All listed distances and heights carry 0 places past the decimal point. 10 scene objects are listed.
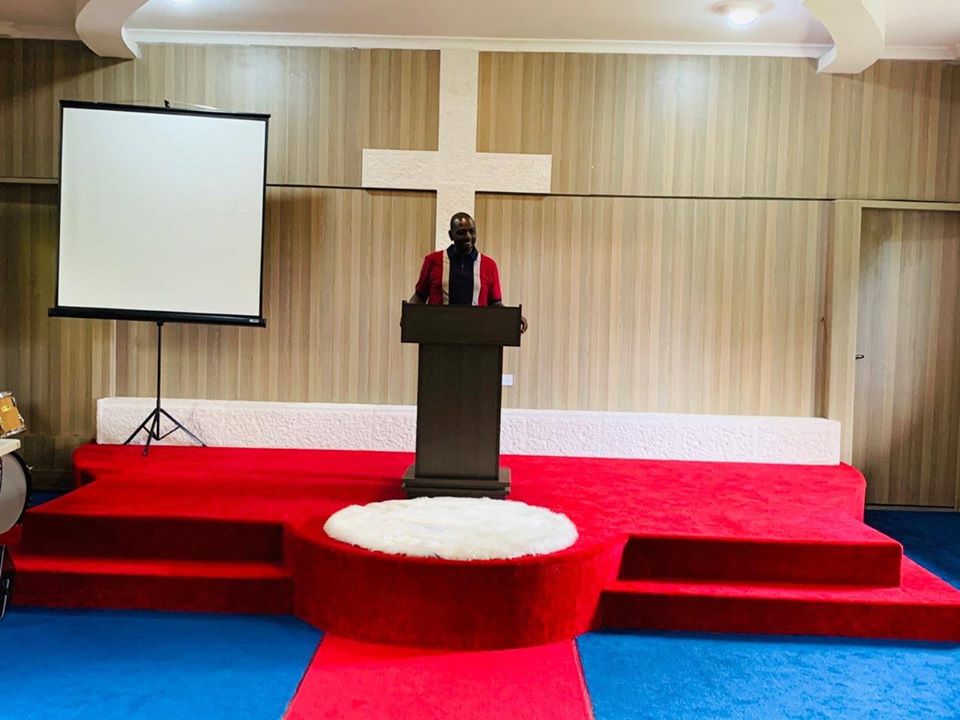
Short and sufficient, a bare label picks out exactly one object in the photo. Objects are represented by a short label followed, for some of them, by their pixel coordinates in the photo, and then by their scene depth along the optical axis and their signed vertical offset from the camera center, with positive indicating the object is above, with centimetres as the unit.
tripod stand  472 -57
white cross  509 +104
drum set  384 -75
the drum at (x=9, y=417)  418 -47
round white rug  295 -72
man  392 +28
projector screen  466 +64
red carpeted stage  293 -90
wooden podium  363 -26
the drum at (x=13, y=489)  384 -77
